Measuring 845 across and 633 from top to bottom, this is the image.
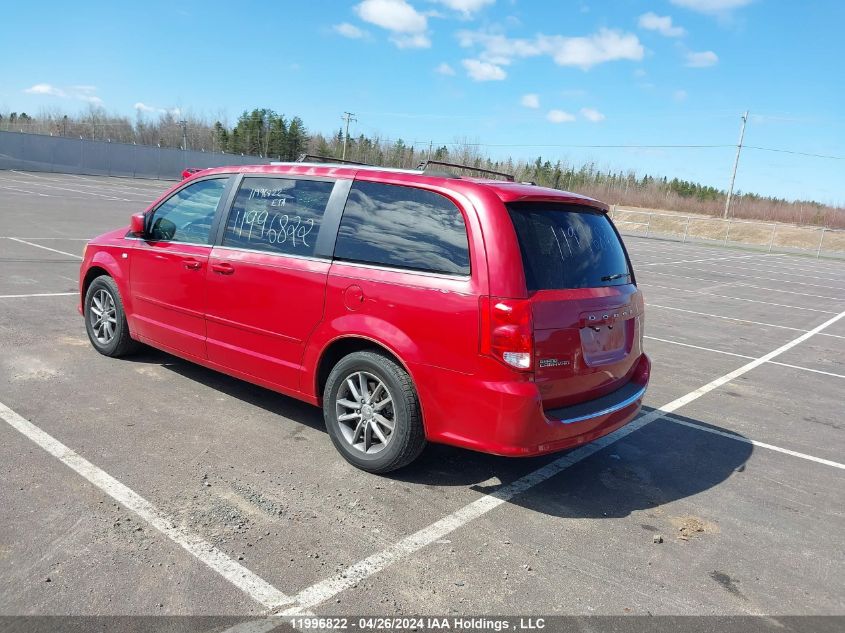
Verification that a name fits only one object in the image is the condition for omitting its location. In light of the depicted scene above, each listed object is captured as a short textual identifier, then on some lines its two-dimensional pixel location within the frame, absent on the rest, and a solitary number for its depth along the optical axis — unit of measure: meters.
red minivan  3.60
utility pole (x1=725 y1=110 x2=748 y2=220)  57.19
